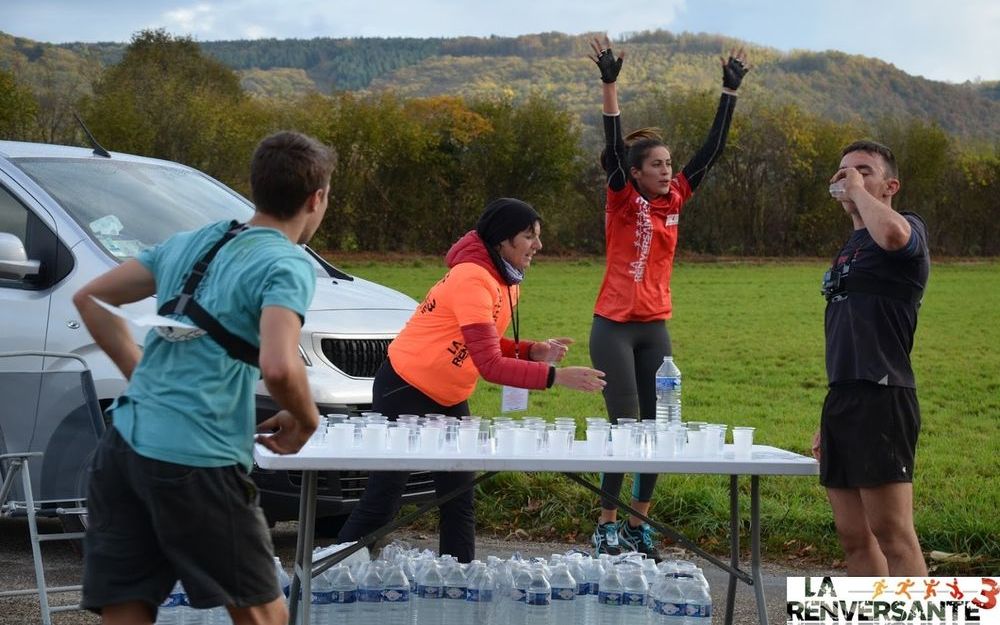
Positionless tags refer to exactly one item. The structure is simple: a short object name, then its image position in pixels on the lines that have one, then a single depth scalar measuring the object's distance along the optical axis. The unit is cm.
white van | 676
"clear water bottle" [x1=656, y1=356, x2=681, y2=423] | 616
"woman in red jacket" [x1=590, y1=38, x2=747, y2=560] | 695
